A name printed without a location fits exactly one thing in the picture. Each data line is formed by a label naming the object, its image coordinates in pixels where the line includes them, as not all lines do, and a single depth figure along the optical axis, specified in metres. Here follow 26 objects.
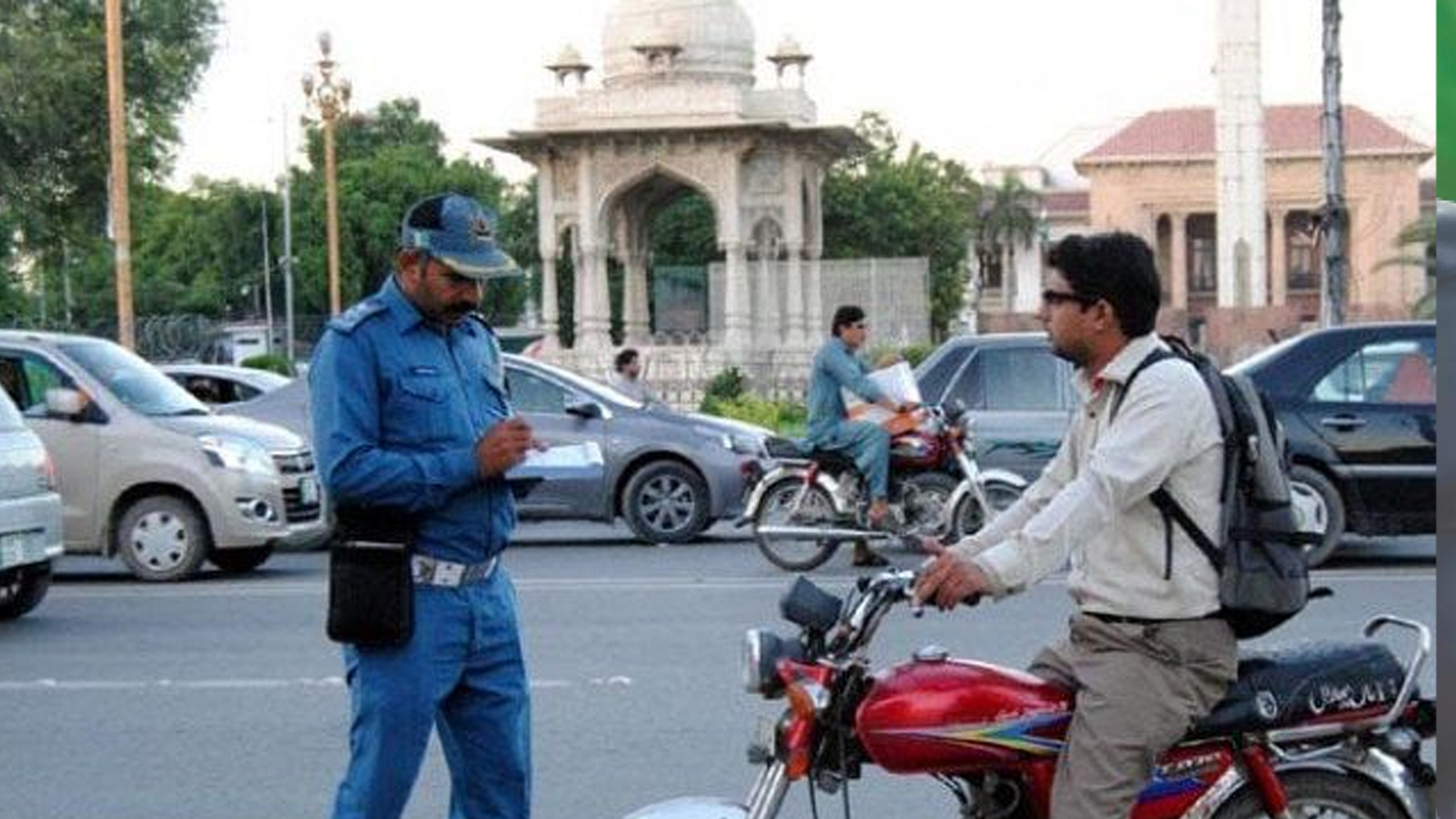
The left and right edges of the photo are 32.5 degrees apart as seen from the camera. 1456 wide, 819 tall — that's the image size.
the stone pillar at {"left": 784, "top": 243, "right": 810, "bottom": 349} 49.88
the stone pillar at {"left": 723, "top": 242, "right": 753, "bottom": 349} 49.25
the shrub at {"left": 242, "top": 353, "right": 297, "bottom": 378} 40.33
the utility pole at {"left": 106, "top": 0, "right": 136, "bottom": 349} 27.03
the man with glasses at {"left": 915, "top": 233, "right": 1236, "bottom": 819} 4.86
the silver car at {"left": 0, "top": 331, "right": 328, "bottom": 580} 15.81
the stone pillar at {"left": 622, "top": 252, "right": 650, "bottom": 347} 52.72
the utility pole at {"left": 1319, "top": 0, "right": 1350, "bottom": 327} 27.62
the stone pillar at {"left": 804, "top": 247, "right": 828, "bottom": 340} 50.72
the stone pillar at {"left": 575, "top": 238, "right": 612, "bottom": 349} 50.50
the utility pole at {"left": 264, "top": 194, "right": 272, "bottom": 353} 76.92
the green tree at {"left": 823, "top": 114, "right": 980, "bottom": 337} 83.56
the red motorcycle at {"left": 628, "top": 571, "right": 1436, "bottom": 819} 4.92
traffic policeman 5.51
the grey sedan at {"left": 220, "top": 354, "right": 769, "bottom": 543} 18.53
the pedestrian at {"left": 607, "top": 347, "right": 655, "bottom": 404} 21.14
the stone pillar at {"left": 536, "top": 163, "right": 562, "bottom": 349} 50.19
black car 15.12
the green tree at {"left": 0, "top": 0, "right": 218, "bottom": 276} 40.12
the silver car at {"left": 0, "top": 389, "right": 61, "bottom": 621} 12.90
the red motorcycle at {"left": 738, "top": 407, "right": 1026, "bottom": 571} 15.93
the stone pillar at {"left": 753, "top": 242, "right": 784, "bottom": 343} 50.53
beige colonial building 91.44
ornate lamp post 40.78
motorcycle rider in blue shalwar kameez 15.97
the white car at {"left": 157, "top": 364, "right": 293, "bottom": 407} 23.73
